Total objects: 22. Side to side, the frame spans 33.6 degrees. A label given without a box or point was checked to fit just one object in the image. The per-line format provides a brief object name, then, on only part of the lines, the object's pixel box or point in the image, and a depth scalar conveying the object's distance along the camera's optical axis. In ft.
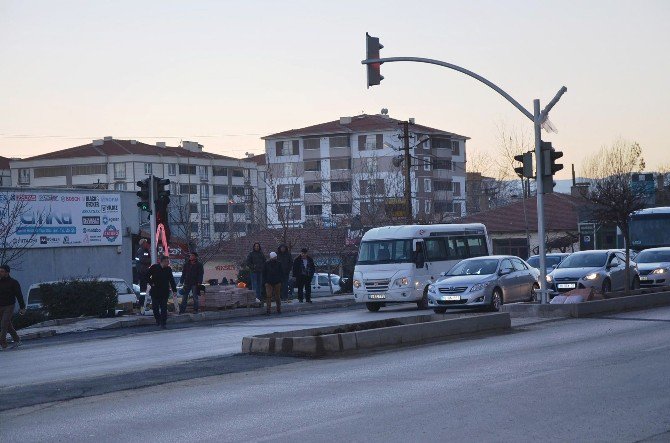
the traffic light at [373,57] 80.02
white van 103.76
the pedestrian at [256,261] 114.77
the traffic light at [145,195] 99.55
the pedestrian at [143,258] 107.55
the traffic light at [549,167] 84.75
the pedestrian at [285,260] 115.62
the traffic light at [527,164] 84.38
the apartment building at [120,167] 393.29
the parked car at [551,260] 135.95
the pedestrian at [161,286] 87.40
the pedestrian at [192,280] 99.91
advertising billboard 136.67
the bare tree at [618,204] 109.70
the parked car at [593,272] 104.99
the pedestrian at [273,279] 103.35
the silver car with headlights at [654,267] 120.06
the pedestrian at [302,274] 120.88
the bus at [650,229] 157.58
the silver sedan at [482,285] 92.27
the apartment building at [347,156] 343.67
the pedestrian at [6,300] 75.87
